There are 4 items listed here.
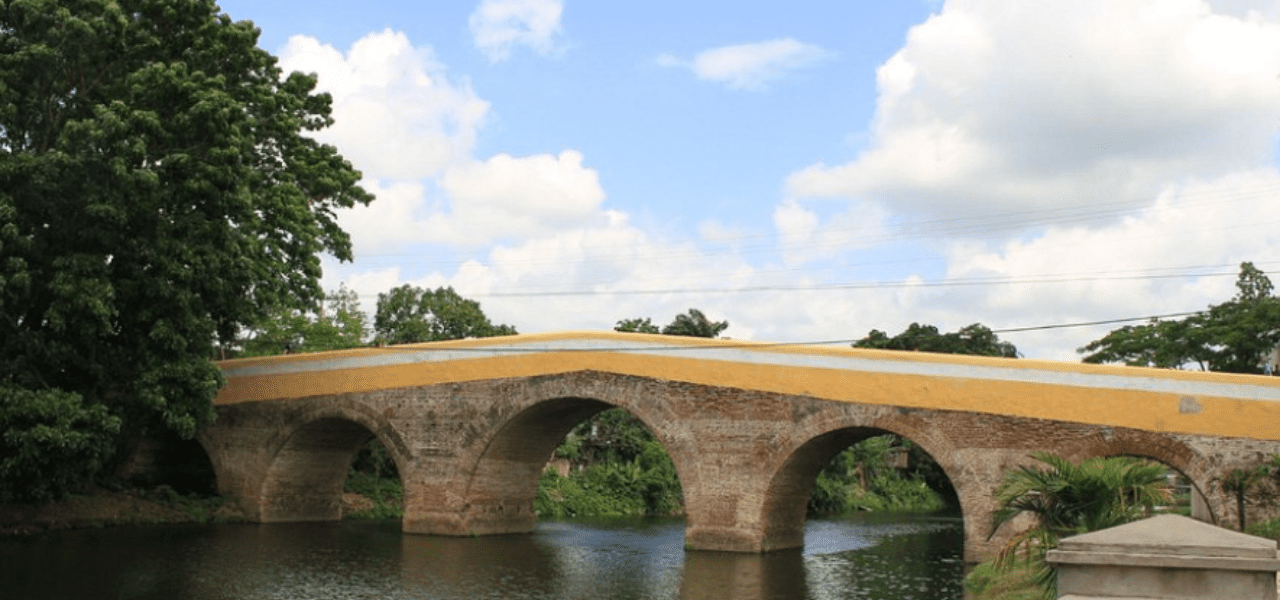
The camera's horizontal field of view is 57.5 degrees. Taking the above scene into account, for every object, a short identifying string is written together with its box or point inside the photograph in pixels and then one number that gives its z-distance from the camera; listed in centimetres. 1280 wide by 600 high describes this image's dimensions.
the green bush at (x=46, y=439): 1597
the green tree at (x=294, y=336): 2838
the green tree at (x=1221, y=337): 3048
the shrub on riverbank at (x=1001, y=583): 1067
